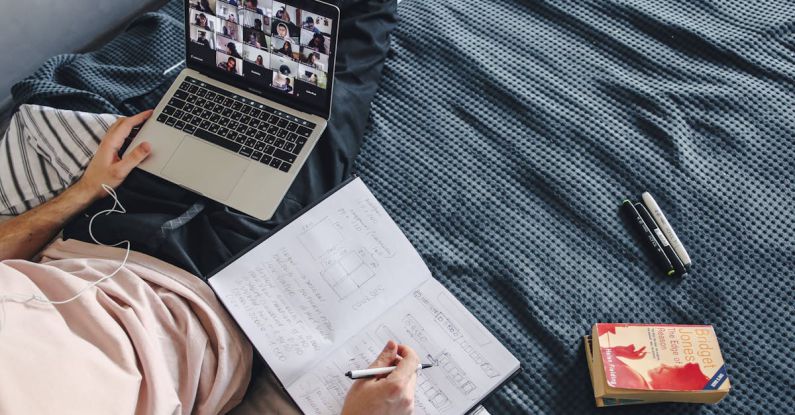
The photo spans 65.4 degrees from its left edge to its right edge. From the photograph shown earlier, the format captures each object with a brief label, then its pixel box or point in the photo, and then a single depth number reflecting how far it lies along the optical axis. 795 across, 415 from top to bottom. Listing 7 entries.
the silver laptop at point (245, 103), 0.99
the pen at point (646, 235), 0.99
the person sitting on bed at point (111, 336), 0.72
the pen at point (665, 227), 0.99
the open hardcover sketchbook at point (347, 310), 0.89
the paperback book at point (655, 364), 0.86
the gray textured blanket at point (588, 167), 0.96
